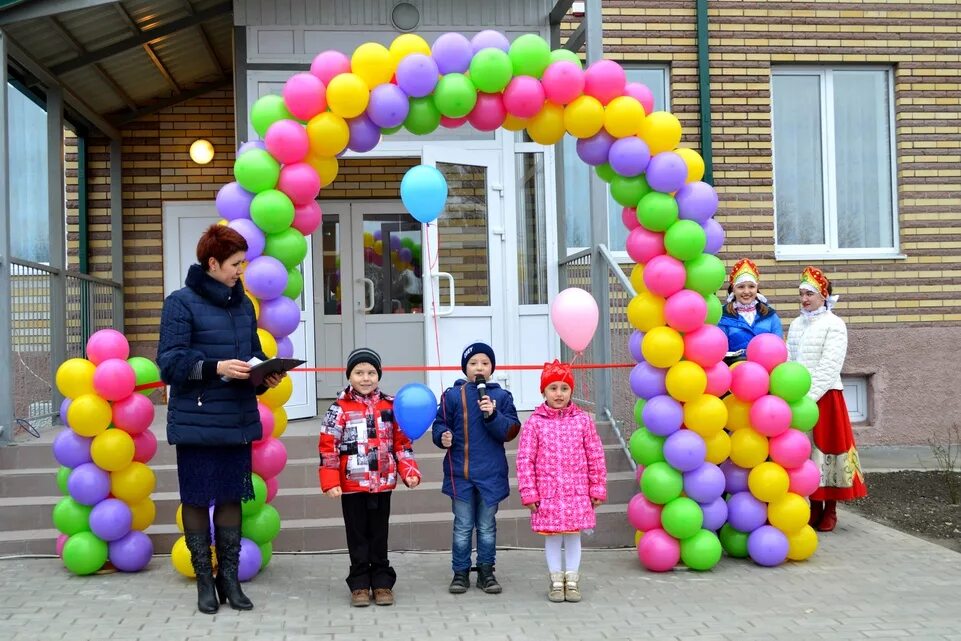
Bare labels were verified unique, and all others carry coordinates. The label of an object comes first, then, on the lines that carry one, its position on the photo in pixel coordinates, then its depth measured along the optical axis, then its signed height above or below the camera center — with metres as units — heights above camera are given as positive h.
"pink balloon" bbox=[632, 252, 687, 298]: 5.80 +0.23
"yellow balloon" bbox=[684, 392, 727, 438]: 5.81 -0.57
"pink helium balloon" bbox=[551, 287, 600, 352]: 5.79 +0.01
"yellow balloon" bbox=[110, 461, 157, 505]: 5.73 -0.88
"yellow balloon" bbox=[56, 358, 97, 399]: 5.66 -0.30
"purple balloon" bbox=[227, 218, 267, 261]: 5.61 +0.49
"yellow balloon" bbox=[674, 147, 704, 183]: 5.97 +0.88
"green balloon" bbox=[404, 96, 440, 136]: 5.79 +1.16
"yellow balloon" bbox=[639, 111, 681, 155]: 5.83 +1.05
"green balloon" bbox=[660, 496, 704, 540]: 5.77 -1.14
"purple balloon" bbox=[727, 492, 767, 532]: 5.95 -1.15
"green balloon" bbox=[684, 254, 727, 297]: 5.85 +0.24
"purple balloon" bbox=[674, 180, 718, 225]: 5.85 +0.65
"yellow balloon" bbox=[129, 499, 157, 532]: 5.84 -1.08
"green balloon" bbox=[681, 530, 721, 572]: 5.81 -1.34
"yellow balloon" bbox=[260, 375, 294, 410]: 5.70 -0.40
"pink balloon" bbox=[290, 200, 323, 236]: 5.84 +0.60
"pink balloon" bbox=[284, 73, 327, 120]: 5.62 +1.25
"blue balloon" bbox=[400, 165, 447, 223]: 5.74 +0.72
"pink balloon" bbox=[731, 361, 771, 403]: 5.91 -0.38
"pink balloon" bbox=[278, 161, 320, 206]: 5.67 +0.78
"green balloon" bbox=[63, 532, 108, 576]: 5.68 -1.26
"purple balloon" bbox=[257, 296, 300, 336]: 5.71 +0.04
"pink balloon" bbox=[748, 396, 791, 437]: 5.86 -0.58
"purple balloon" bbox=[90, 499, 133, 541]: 5.67 -1.07
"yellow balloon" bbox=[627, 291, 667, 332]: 5.93 +0.03
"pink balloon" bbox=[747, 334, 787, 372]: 6.00 -0.22
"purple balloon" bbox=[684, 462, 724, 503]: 5.81 -0.96
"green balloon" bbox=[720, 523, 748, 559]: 6.09 -1.35
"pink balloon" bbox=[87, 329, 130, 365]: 5.71 -0.12
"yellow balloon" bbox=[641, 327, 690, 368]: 5.80 -0.17
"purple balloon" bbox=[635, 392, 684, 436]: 5.81 -0.57
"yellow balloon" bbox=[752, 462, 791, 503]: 5.88 -0.96
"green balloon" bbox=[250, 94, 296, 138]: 5.75 +1.18
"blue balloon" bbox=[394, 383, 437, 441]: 5.16 -0.45
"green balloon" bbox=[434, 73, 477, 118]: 5.67 +1.25
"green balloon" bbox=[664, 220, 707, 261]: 5.78 +0.43
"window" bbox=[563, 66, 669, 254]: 9.98 +1.18
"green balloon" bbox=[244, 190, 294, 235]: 5.59 +0.62
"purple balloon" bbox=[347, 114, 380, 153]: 5.80 +1.07
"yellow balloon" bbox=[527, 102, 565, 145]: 5.89 +1.13
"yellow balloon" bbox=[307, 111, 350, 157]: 5.64 +1.05
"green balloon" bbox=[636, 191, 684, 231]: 5.79 +0.60
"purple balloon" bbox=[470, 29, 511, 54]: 5.75 +1.56
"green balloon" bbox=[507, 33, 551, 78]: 5.71 +1.47
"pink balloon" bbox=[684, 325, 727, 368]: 5.83 -0.17
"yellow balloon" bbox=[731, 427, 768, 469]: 5.93 -0.77
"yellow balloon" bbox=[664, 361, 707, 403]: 5.78 -0.37
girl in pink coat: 5.30 -0.83
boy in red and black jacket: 5.19 -0.74
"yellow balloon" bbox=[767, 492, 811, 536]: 5.93 -1.15
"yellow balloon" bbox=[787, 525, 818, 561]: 6.03 -1.35
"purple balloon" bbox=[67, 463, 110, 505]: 5.64 -0.87
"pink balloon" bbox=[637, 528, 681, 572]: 5.83 -1.34
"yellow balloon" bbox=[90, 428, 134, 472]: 5.62 -0.68
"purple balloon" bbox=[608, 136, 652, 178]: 5.78 +0.91
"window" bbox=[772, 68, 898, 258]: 10.23 +1.54
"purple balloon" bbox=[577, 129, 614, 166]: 5.91 +0.99
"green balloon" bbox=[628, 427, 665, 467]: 5.93 -0.76
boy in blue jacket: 5.48 -0.76
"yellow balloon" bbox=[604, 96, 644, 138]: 5.75 +1.13
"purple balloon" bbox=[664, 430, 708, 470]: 5.76 -0.76
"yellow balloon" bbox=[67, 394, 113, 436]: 5.59 -0.48
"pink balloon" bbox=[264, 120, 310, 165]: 5.59 +1.00
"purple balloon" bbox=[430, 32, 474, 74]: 5.71 +1.49
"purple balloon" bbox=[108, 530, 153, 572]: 5.78 -1.28
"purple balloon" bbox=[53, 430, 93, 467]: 5.69 -0.68
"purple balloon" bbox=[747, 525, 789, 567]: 5.93 -1.34
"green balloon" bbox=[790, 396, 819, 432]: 5.98 -0.59
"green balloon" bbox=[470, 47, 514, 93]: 5.64 +1.38
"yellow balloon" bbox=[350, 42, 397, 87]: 5.64 +1.42
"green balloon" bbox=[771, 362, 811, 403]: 5.91 -0.39
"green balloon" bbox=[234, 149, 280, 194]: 5.62 +0.84
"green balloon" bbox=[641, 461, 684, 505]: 5.79 -0.95
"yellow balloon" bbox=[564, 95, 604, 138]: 5.76 +1.14
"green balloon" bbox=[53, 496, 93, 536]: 5.73 -1.07
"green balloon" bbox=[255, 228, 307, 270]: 5.73 +0.43
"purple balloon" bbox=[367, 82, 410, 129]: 5.64 +1.20
